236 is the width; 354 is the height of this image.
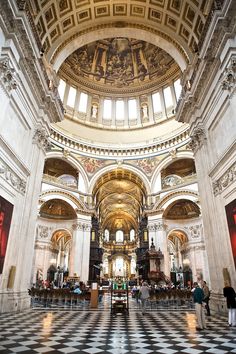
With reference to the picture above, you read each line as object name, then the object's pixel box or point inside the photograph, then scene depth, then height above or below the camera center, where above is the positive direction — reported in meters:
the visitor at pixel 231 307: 7.17 -0.50
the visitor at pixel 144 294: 11.12 -0.27
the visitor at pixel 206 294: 9.02 -0.21
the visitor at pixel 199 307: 6.79 -0.48
